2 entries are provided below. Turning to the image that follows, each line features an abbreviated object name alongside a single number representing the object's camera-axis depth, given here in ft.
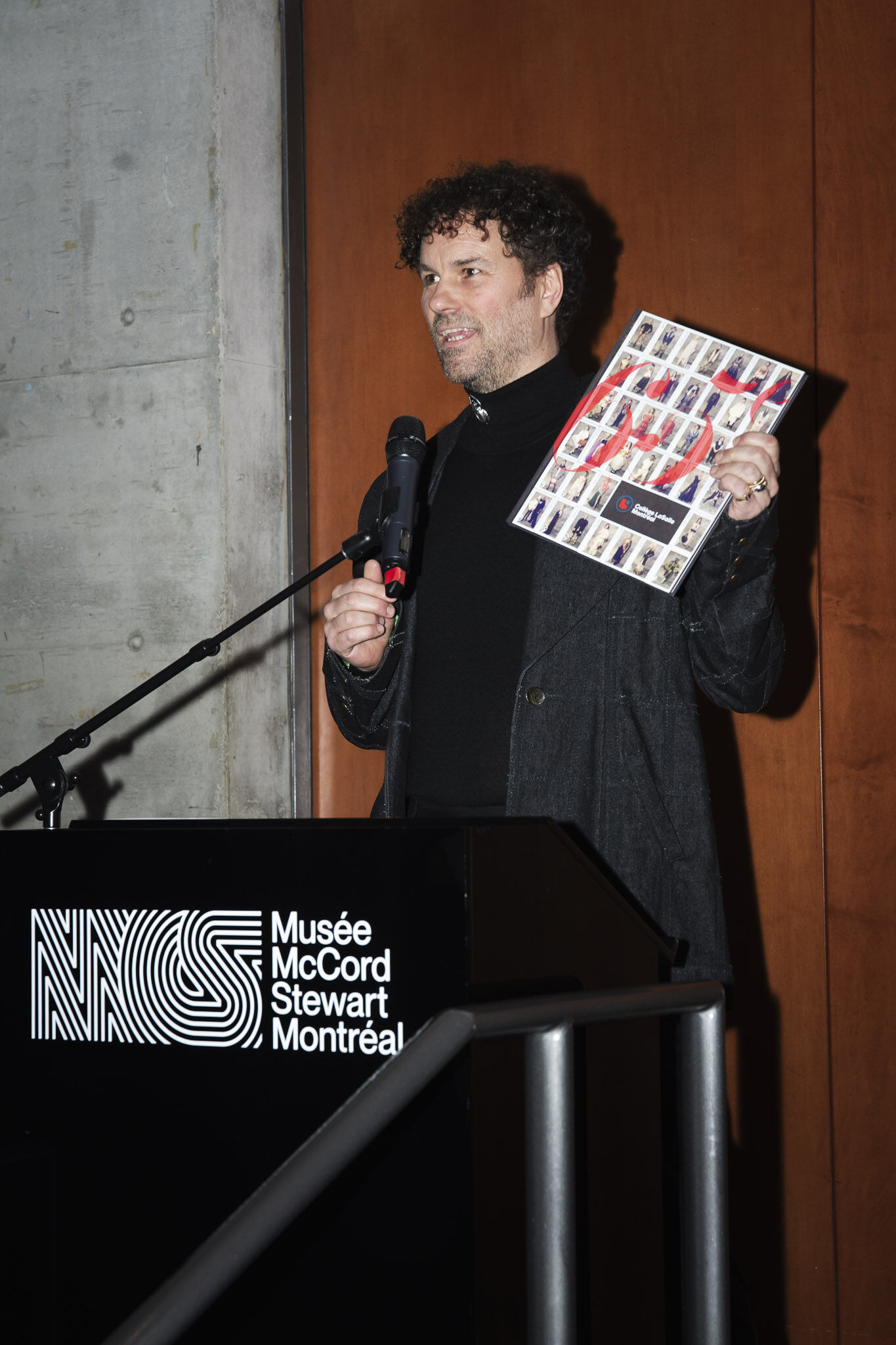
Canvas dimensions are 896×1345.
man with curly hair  12.23
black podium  10.47
